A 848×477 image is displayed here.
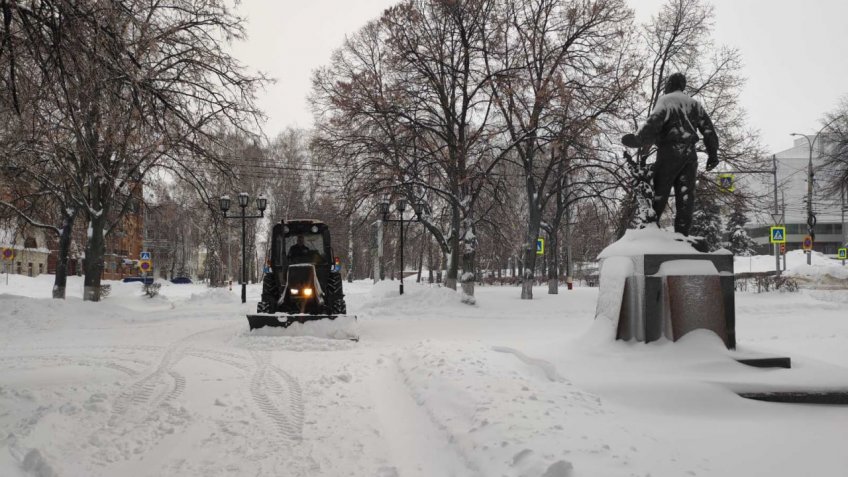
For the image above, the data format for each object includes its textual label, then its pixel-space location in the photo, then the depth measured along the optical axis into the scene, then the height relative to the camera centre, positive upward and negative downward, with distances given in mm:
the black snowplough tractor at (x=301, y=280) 10281 -264
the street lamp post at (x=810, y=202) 26344 +3803
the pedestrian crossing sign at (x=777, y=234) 23266 +1877
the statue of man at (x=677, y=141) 6598 +1740
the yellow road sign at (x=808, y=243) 30266 +1952
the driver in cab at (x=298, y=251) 11750 +397
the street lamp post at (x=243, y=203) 18759 +2517
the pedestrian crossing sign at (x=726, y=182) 18766 +3444
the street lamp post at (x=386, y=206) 18789 +2395
